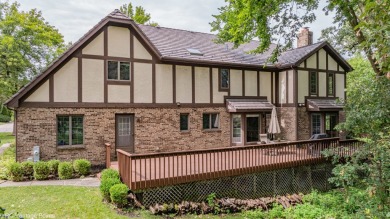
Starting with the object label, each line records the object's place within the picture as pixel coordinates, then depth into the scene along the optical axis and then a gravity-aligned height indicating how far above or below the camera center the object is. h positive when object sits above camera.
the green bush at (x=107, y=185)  7.18 -2.15
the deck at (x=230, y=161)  7.34 -1.83
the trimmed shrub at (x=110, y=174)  7.79 -1.98
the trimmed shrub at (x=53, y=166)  9.37 -2.06
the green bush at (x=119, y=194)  6.80 -2.26
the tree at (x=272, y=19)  10.26 +4.25
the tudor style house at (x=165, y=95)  10.14 +0.90
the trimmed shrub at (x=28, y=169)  9.15 -2.11
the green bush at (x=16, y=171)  8.96 -2.16
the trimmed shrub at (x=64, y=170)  9.32 -2.21
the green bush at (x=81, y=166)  9.66 -2.13
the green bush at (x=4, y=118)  40.84 -0.91
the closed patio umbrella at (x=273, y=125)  13.37 -0.71
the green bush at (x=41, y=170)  9.11 -2.15
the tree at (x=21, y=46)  20.62 +5.91
